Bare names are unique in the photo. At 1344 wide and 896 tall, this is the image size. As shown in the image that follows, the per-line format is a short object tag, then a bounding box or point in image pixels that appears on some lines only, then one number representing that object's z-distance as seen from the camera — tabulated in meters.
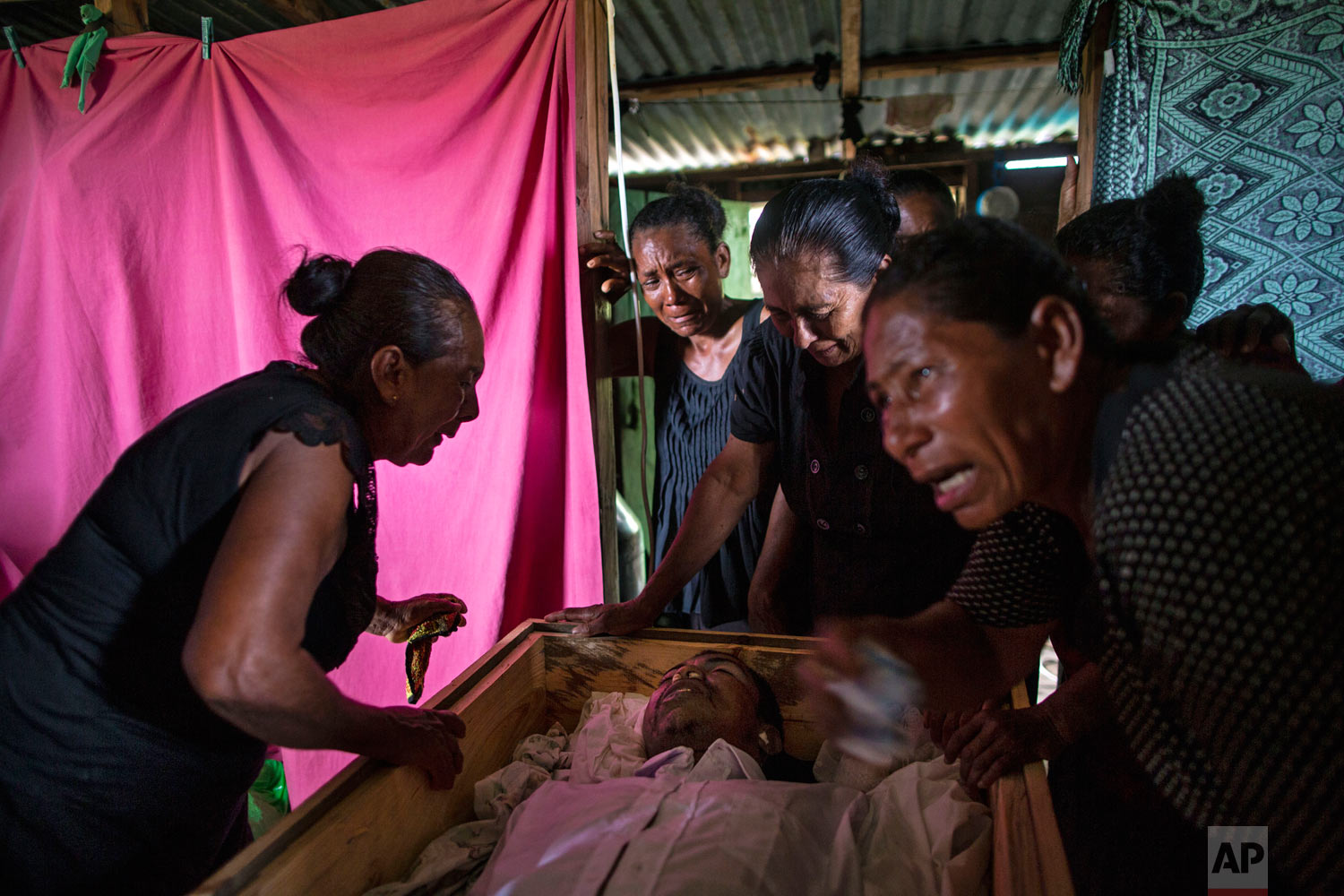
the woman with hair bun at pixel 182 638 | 1.01
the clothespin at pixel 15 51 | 2.48
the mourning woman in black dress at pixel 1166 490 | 0.73
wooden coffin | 1.08
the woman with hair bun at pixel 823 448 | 1.57
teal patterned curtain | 2.23
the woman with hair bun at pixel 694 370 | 2.41
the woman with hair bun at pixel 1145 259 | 1.65
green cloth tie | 2.35
